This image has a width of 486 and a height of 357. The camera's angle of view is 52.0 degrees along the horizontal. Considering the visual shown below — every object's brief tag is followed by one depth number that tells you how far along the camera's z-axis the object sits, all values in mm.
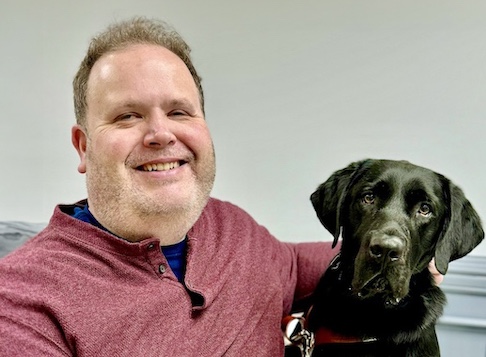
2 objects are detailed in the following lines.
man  1023
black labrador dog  1105
